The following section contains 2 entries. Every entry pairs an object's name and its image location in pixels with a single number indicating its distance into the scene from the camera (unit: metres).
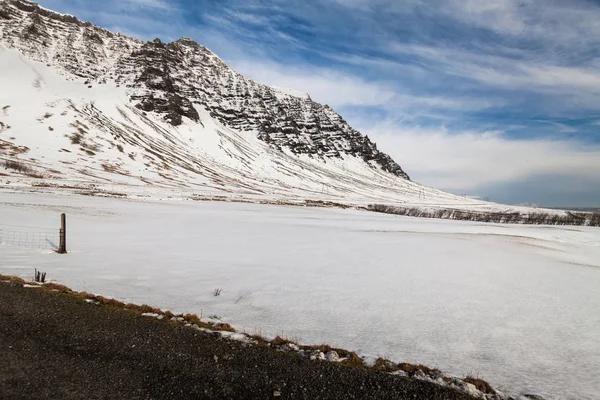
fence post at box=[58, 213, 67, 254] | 18.70
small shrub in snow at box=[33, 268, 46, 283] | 12.62
